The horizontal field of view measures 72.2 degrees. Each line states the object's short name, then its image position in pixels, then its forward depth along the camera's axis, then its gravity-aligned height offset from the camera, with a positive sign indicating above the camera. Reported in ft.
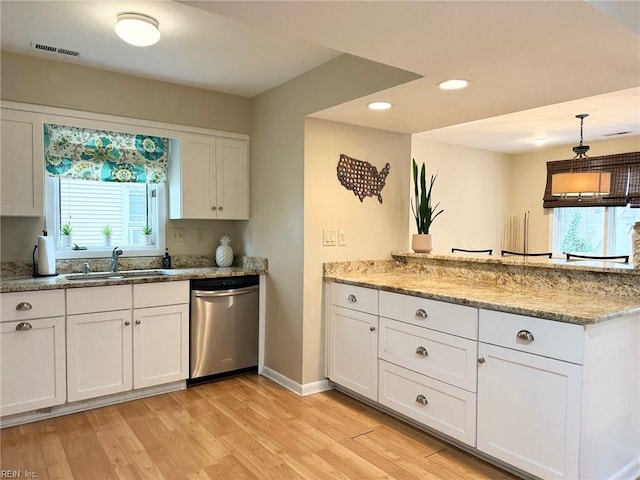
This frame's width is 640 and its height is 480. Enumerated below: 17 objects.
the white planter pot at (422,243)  11.38 -0.37
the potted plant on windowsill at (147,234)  12.10 -0.20
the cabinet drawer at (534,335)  6.10 -1.58
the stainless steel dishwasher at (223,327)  10.89 -2.57
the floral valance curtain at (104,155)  10.44 +1.82
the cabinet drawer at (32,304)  8.43 -1.55
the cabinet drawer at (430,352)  7.56 -2.32
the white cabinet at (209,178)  11.59 +1.34
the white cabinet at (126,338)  9.25 -2.49
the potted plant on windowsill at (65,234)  10.85 -0.19
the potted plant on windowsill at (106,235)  11.51 -0.22
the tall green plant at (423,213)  11.48 +0.41
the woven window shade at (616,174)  17.70 +2.27
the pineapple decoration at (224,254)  12.55 -0.76
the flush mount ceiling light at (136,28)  7.41 +3.39
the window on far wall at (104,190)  10.64 +0.98
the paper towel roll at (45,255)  9.84 -0.65
